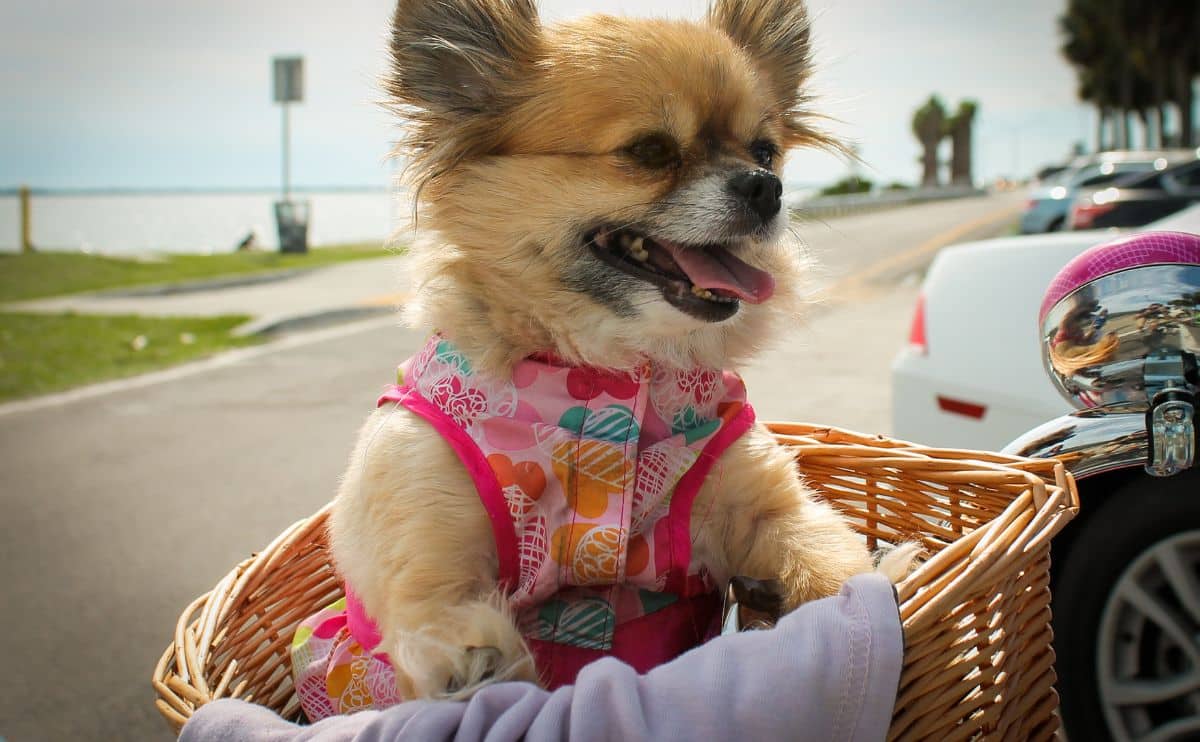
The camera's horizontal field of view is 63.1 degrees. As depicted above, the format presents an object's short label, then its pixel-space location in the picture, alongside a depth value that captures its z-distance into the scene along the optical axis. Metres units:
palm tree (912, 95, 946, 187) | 71.12
